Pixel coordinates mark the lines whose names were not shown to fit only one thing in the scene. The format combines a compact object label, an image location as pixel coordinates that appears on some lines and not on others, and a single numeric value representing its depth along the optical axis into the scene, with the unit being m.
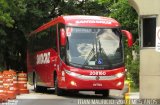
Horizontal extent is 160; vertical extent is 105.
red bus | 22.98
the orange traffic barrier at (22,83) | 27.58
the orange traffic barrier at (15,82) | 25.57
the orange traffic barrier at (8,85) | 22.89
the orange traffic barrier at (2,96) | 21.48
